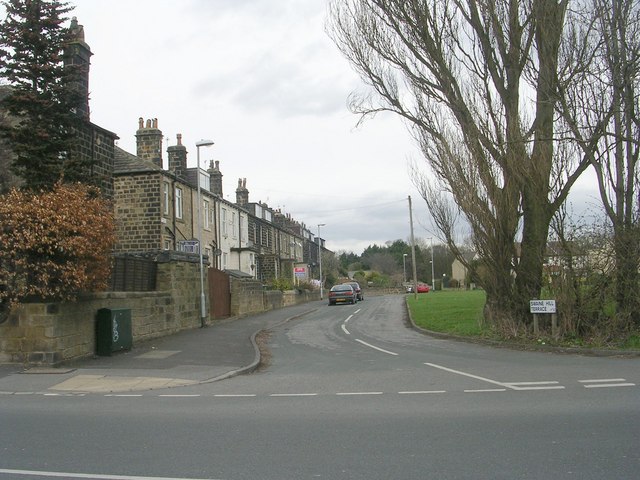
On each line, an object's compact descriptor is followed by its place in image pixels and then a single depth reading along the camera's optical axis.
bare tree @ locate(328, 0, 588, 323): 15.70
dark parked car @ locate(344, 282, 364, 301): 46.51
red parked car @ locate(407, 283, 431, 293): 73.00
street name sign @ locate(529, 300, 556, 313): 15.19
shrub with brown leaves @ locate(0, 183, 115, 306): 11.32
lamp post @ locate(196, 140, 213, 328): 20.54
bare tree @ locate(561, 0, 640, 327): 14.61
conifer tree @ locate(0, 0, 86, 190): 15.16
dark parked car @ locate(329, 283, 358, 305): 41.72
